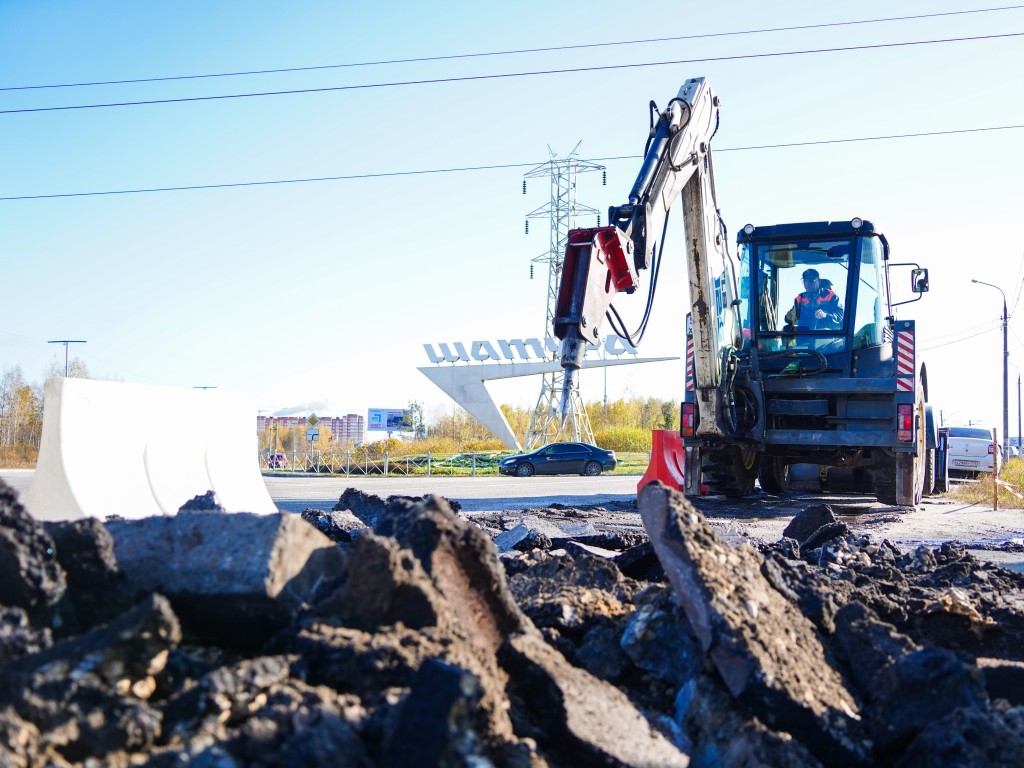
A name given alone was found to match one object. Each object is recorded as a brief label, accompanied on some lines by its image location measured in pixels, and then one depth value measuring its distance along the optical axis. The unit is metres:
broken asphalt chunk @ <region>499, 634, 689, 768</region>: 2.54
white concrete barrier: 6.18
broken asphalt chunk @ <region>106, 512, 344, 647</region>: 2.81
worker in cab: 12.07
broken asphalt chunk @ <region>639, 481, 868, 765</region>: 2.73
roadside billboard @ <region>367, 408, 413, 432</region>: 53.25
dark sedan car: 32.91
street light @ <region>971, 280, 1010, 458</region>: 43.34
